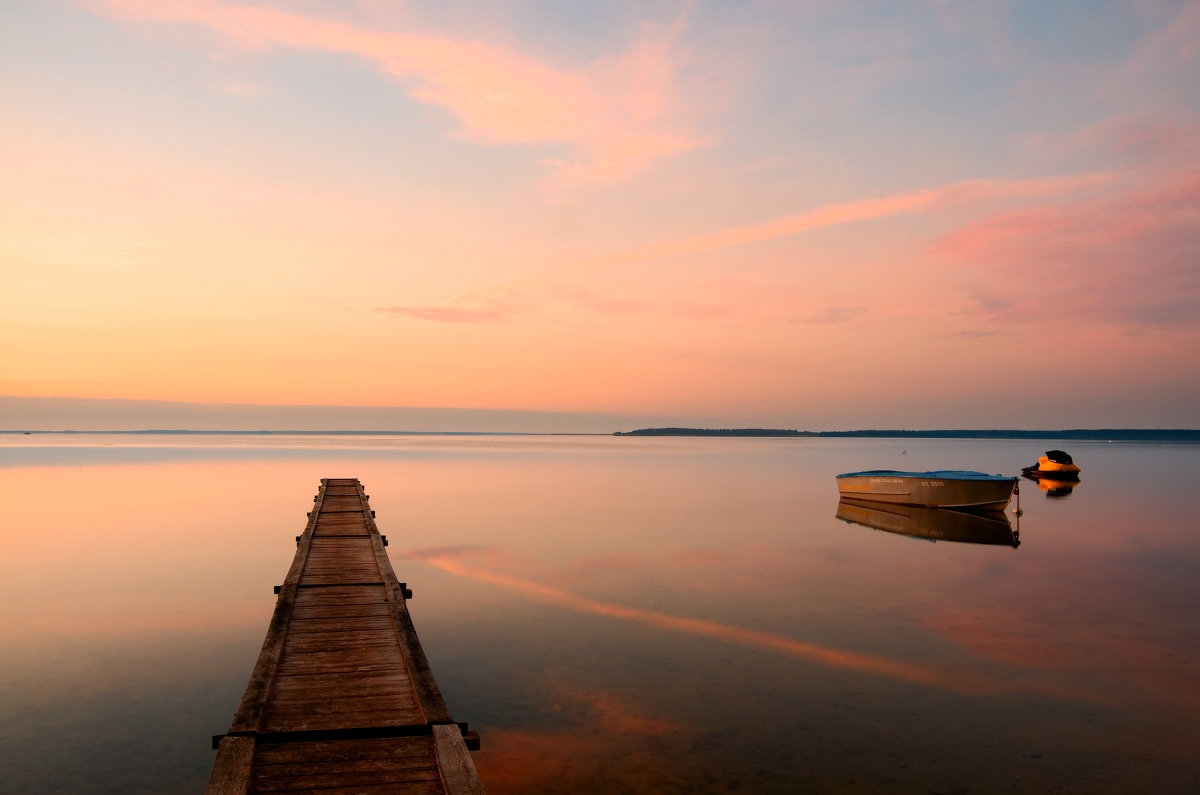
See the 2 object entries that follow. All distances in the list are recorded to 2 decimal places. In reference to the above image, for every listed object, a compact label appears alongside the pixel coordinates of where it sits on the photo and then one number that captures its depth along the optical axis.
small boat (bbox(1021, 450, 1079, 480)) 64.88
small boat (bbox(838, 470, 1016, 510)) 35.84
